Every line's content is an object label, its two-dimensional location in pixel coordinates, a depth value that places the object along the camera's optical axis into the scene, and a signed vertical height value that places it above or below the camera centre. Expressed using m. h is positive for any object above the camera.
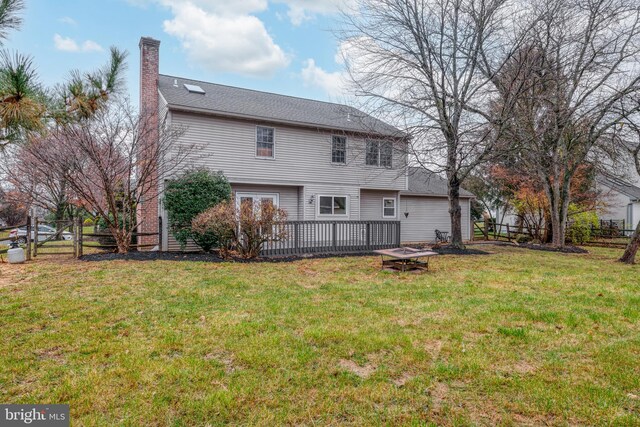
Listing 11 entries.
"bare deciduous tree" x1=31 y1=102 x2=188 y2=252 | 9.70 +2.05
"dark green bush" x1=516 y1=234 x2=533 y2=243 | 18.84 -0.64
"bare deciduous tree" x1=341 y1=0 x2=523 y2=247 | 11.99 +5.68
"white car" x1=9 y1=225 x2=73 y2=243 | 24.65 -0.24
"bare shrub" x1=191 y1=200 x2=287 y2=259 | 9.90 +0.05
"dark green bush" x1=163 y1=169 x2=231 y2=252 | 11.23 +0.81
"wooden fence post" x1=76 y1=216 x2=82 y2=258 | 10.10 -0.29
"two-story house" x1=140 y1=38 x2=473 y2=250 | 13.00 +3.12
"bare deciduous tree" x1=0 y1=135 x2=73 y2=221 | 10.40 +2.11
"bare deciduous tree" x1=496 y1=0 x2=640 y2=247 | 11.84 +5.23
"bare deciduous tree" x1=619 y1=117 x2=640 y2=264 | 10.59 +3.12
